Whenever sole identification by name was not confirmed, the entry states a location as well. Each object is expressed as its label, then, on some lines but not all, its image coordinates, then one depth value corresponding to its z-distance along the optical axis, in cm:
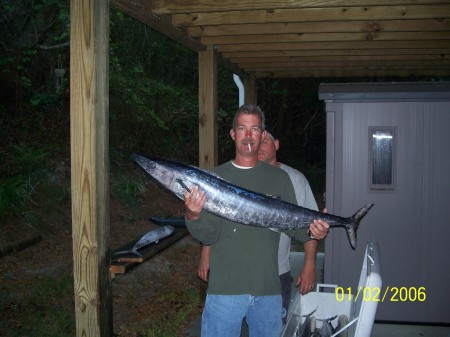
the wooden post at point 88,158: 276
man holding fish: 271
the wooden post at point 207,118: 530
